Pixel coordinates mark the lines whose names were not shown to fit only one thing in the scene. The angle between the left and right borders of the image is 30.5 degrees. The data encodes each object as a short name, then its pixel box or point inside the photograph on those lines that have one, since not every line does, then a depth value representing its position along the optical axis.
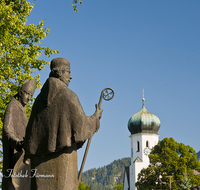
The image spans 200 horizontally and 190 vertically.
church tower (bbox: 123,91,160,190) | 75.81
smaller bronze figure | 5.30
